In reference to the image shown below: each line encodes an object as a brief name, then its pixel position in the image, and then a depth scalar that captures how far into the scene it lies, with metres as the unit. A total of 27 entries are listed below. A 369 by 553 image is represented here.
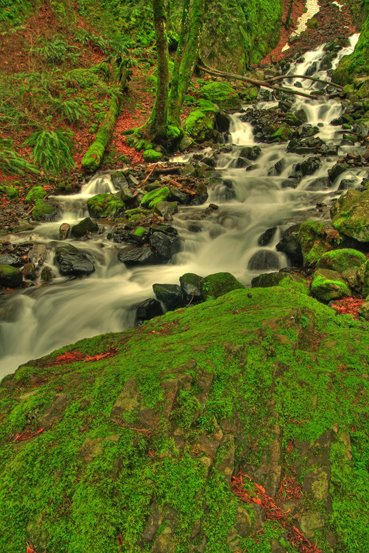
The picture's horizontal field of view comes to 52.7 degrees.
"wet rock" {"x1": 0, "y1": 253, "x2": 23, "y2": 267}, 7.89
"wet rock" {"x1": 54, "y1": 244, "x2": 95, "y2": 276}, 8.12
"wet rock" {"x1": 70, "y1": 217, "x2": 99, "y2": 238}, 9.63
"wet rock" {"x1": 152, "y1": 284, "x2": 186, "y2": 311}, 6.53
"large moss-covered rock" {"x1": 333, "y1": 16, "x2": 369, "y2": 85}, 21.80
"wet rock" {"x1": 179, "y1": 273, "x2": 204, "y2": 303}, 6.48
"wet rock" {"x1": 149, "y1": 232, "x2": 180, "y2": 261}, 8.72
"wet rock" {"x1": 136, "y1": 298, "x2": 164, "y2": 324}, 6.54
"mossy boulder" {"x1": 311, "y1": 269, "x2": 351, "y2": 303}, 5.52
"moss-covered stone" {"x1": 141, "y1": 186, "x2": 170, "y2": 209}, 10.62
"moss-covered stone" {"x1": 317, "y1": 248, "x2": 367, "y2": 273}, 6.09
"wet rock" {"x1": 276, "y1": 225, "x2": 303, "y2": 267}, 7.79
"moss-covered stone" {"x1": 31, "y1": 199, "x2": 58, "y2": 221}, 10.26
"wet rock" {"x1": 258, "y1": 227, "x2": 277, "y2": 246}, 9.02
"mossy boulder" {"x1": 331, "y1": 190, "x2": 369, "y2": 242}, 6.69
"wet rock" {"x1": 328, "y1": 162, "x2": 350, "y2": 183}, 11.66
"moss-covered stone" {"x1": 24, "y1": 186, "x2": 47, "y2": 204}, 10.88
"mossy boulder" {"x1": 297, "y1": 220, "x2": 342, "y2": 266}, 7.10
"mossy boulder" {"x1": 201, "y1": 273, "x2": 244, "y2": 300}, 6.05
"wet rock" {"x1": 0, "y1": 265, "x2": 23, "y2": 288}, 7.31
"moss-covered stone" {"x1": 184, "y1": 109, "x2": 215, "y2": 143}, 15.88
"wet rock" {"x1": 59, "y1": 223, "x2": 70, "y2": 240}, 9.54
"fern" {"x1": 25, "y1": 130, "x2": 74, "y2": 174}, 11.98
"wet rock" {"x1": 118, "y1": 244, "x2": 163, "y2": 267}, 8.51
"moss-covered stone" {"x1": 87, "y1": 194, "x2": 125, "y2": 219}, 10.62
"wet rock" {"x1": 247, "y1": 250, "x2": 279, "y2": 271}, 8.20
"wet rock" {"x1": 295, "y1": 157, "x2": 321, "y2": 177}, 12.57
